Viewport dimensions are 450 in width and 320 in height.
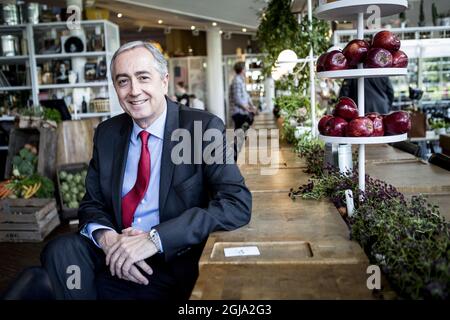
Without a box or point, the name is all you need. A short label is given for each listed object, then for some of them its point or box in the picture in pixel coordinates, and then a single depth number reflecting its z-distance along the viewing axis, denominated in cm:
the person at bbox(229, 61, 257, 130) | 809
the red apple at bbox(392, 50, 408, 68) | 184
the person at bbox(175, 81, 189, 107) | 1141
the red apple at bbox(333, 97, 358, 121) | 193
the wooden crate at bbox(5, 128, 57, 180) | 508
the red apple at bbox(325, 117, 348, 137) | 191
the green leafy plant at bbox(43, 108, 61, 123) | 534
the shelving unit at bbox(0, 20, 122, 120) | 664
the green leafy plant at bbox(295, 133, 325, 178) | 279
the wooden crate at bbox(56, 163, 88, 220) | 489
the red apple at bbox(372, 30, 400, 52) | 183
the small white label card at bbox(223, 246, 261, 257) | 145
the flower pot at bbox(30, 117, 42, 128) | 527
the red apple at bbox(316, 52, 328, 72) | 196
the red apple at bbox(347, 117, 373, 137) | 184
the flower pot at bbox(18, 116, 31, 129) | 530
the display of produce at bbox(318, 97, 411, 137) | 184
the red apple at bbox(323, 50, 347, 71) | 188
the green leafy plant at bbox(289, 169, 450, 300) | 111
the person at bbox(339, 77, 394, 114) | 481
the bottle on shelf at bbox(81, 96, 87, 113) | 684
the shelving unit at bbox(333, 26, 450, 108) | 707
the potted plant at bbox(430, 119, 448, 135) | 575
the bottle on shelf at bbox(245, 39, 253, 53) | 1683
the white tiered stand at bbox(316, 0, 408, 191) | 183
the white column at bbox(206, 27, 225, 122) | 1395
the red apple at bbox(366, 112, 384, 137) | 186
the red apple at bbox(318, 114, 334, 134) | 198
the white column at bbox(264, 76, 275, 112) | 1261
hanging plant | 420
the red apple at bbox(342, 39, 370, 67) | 186
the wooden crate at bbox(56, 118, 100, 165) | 534
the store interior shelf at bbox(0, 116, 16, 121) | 686
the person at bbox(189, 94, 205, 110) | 1180
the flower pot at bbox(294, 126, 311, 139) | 387
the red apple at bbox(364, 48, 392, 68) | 182
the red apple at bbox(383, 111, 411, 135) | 185
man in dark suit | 170
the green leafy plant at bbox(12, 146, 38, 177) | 499
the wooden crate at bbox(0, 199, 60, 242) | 438
